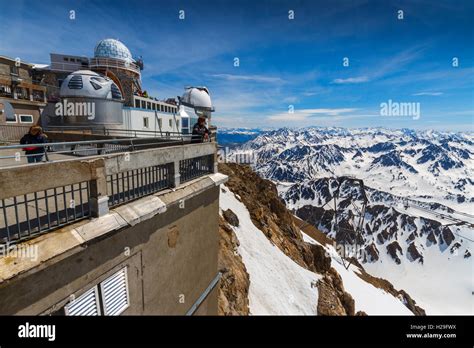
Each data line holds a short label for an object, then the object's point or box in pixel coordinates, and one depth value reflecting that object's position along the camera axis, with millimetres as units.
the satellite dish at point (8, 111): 26745
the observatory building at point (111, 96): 24141
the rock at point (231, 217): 26625
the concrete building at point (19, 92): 28167
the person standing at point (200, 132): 9805
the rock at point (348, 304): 26812
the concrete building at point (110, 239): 3967
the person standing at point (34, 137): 6883
